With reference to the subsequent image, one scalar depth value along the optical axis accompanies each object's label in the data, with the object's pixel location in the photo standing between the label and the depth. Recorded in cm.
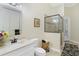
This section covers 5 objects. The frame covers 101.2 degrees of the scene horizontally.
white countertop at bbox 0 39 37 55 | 110
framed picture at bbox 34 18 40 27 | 122
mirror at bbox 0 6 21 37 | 114
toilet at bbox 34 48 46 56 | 119
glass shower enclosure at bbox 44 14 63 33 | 121
